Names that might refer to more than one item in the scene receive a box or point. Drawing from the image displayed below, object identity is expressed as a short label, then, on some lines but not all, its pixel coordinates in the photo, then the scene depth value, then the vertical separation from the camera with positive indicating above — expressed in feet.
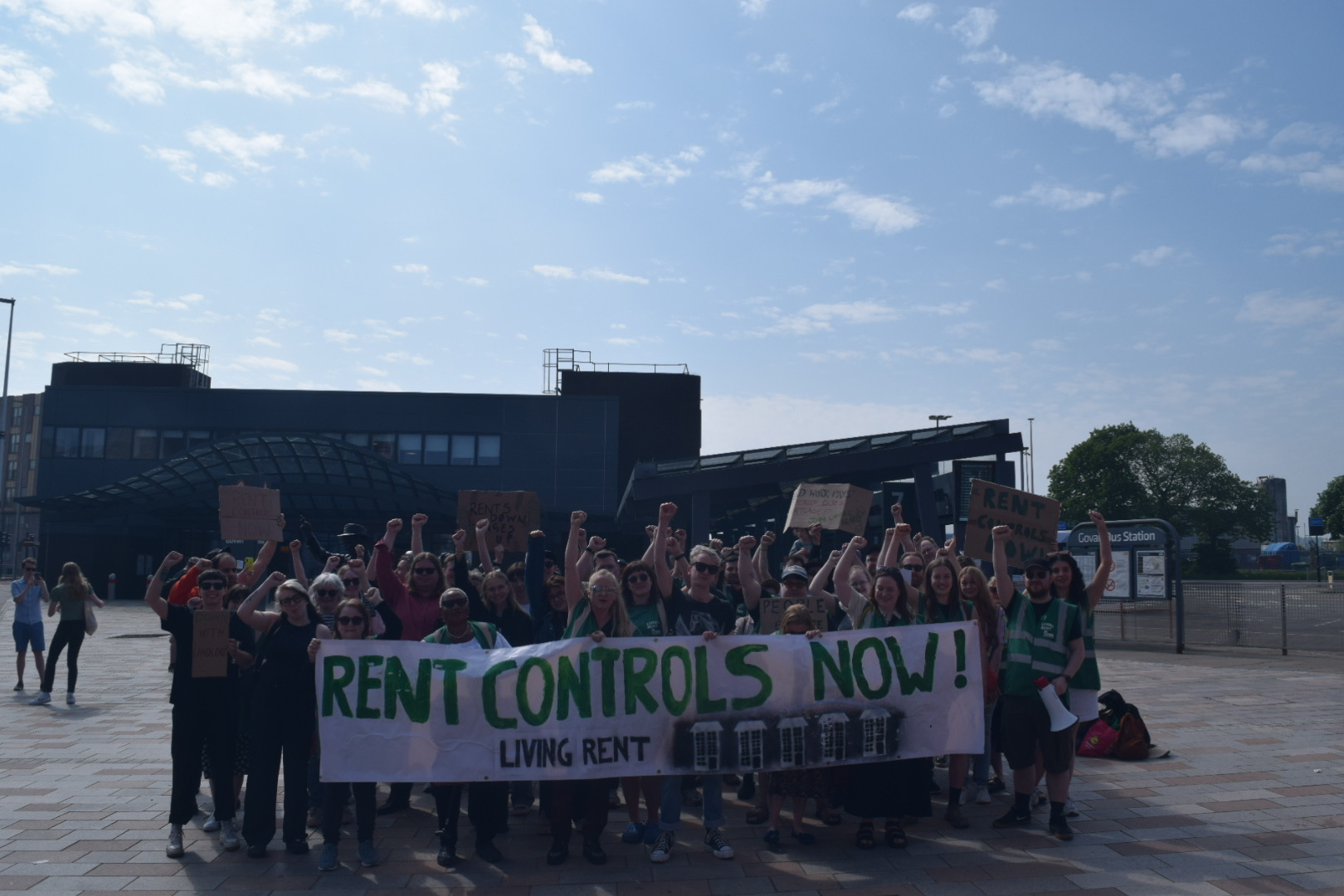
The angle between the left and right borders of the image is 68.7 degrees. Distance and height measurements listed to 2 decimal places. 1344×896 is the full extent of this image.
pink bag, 27.22 -5.19
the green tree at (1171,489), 226.99 +15.40
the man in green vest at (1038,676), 19.72 -2.51
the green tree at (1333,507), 237.86 +13.21
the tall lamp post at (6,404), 134.23 +17.07
